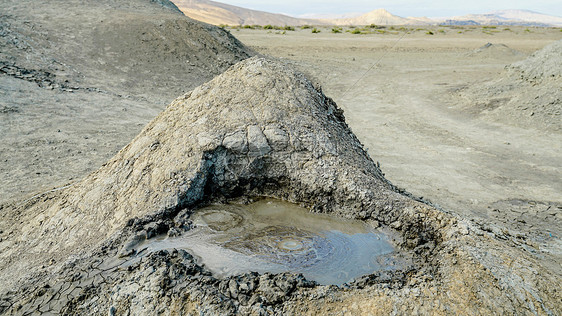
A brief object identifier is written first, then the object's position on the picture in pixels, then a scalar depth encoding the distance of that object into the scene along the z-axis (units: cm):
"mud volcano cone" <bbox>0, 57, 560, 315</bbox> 247
